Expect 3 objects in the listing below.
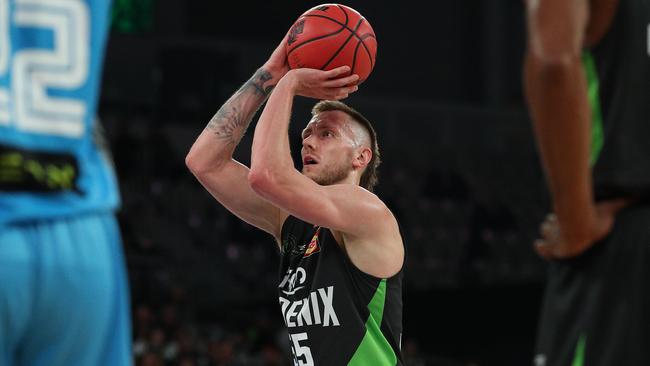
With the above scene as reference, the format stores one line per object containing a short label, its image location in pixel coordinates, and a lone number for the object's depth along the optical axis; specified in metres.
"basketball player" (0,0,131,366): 3.85
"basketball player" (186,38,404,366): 7.80
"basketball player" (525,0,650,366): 4.48
